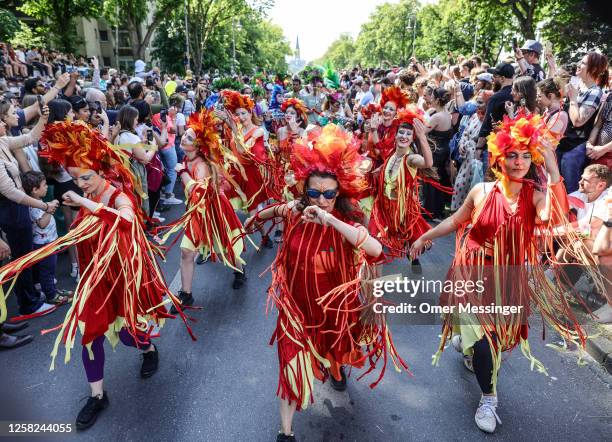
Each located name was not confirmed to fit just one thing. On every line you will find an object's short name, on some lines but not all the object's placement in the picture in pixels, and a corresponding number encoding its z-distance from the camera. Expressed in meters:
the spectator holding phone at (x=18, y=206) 3.61
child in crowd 3.98
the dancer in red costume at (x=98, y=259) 2.69
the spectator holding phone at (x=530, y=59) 6.16
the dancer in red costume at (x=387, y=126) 4.71
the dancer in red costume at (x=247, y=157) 5.60
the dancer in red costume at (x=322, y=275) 2.41
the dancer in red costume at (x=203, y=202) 4.19
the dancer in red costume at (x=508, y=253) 2.58
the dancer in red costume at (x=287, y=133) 5.95
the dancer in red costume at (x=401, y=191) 4.32
